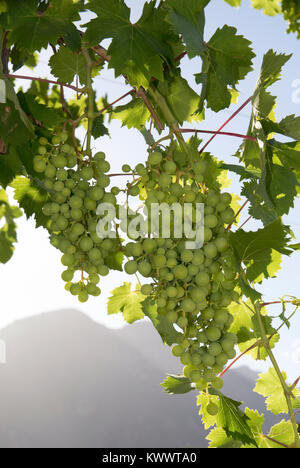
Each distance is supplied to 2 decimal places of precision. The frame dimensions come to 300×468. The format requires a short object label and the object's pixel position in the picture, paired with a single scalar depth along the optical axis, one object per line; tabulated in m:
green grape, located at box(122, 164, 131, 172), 1.08
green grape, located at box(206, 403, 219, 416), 1.07
